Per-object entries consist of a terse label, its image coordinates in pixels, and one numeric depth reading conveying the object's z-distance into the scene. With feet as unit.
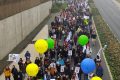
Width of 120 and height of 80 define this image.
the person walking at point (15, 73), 67.05
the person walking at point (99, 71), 66.23
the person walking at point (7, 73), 67.97
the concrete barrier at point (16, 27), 94.43
